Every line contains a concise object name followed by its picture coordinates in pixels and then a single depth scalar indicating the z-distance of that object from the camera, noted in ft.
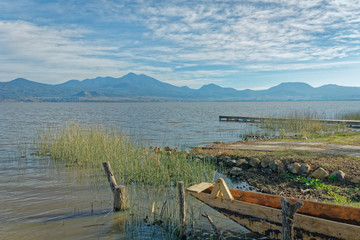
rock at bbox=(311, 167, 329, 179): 26.43
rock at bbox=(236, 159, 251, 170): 32.48
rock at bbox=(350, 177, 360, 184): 24.44
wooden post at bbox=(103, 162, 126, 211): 21.35
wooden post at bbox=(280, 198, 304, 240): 13.30
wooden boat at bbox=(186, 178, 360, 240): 13.82
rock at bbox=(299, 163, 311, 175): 27.65
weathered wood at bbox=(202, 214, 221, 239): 16.98
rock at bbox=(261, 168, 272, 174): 30.14
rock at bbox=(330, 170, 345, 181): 25.36
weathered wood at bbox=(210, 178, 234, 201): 17.24
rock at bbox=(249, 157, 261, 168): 31.68
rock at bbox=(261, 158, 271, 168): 30.85
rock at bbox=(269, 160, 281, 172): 29.75
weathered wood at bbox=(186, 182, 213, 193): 18.53
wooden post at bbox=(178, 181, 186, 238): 17.66
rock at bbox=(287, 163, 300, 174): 28.17
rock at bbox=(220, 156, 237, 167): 33.71
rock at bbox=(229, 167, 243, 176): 31.18
